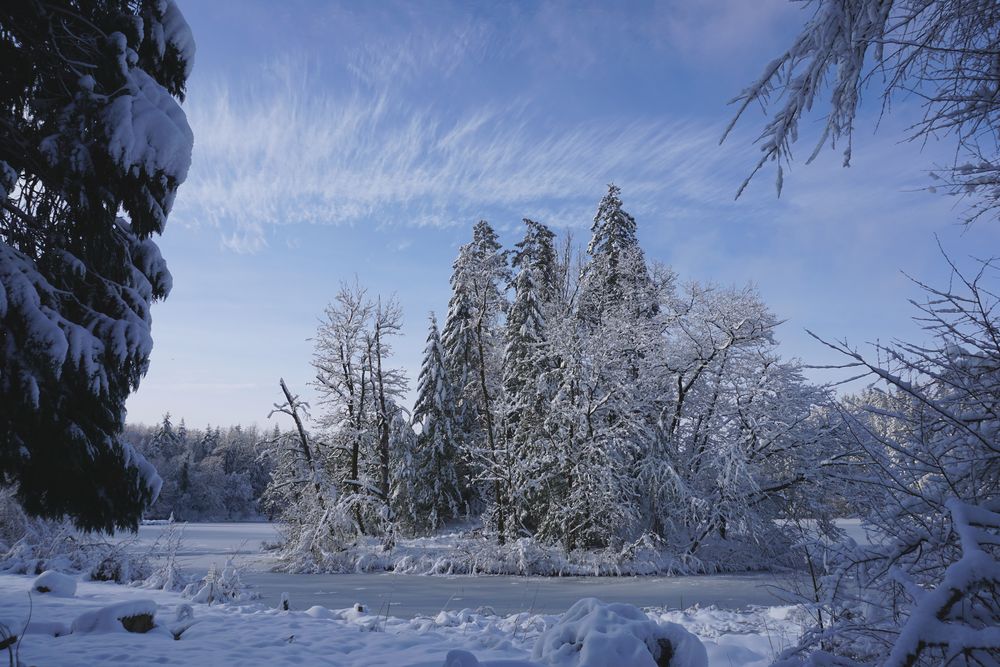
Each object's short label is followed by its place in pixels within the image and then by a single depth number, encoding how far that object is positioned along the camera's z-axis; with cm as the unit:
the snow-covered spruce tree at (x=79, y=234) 408
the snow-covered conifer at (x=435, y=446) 2583
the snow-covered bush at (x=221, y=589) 942
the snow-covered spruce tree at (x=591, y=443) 1752
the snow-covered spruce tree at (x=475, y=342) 2159
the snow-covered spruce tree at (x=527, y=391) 1925
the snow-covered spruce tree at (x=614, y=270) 2161
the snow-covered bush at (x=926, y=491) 217
